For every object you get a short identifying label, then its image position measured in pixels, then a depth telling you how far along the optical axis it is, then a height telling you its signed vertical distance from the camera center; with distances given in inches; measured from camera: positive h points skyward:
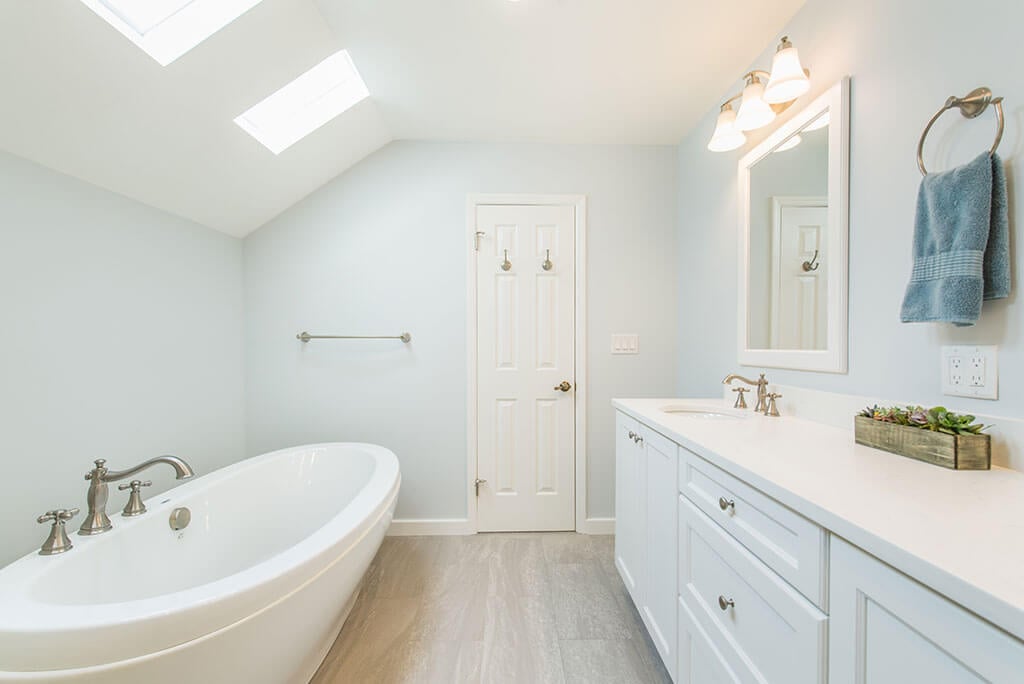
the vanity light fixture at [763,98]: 48.9 +33.5
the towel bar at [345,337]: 87.2 -0.5
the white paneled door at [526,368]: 90.4 -8.0
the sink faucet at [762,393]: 57.3 -8.9
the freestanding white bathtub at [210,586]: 30.2 -26.7
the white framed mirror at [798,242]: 46.8 +13.4
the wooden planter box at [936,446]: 31.0 -9.8
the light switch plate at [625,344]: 91.2 -2.3
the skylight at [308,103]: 69.4 +44.2
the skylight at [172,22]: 44.9 +39.1
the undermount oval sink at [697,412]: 61.8 -13.2
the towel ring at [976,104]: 31.7 +20.1
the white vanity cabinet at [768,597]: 18.5 -18.5
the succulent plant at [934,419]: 32.3 -7.9
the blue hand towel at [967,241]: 31.2 +7.9
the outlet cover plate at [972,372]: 32.5 -3.4
